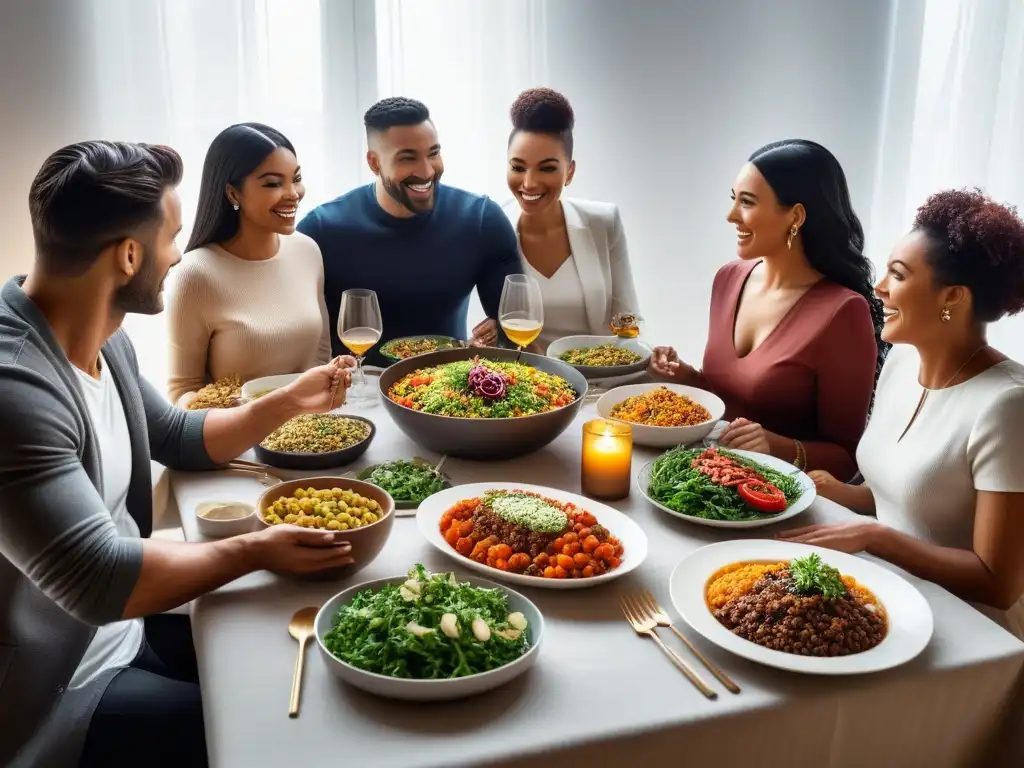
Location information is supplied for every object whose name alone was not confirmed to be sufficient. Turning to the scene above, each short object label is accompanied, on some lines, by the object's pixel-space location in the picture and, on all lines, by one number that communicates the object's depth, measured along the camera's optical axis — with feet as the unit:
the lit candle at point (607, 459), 5.90
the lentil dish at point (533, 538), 4.83
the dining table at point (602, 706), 3.65
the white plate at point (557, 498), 4.71
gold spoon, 3.94
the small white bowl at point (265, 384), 7.41
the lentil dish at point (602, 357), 8.53
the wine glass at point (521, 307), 7.73
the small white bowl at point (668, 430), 6.74
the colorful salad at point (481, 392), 6.43
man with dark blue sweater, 9.92
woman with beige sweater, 8.44
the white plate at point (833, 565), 4.04
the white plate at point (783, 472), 5.47
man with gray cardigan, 4.25
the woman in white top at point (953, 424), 5.32
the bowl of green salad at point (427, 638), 3.78
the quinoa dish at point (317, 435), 6.44
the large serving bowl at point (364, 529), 4.75
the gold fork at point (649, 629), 3.99
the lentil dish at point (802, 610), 4.19
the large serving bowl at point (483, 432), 6.26
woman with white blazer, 10.23
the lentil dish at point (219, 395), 7.45
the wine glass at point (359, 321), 7.29
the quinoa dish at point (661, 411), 6.93
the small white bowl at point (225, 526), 5.32
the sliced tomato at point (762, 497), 5.59
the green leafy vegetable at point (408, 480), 5.84
